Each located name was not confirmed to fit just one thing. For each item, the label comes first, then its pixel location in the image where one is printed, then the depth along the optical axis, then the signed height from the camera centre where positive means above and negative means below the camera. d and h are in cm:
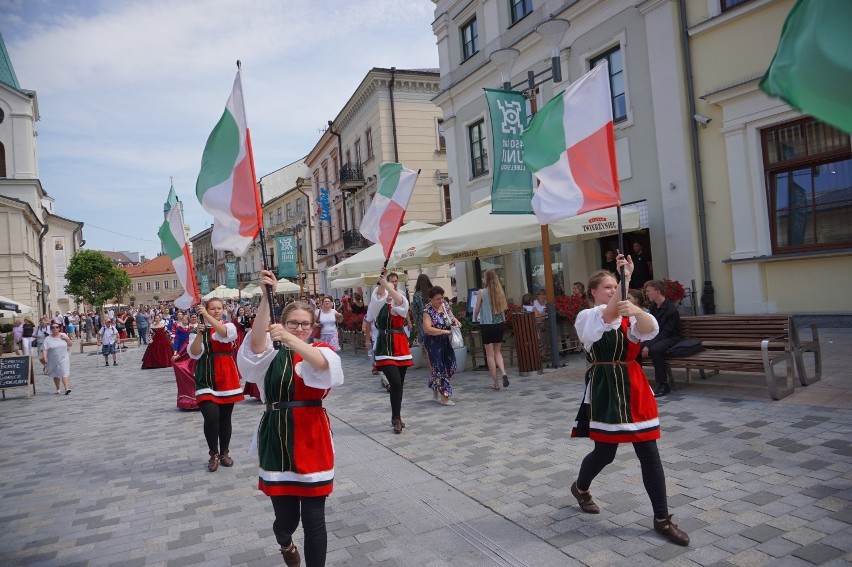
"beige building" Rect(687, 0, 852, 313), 1062 +167
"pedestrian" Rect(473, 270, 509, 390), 938 -37
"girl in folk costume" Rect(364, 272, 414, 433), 714 -49
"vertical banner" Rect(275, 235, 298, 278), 1984 +192
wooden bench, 687 -94
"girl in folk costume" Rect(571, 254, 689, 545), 368 -74
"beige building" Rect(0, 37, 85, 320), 3925 +862
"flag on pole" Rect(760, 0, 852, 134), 218 +75
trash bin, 1022 -98
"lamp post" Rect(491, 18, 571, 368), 972 +377
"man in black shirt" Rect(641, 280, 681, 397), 770 -73
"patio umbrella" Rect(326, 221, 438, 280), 1455 +107
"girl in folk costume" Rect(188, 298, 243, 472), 621 -72
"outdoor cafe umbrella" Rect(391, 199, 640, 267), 1099 +104
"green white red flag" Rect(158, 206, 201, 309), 605 +62
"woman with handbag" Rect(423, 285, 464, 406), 852 -71
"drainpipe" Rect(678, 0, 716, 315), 1247 +179
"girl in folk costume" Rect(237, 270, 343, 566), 323 -66
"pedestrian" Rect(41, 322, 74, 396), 1381 -72
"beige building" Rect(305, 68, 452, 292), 3078 +858
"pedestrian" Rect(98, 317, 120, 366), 2120 -62
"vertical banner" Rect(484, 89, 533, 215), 1008 +229
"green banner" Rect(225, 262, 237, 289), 1879 +127
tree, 4809 +372
